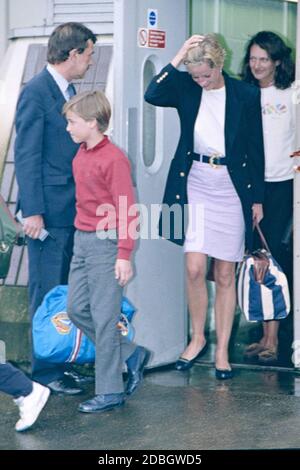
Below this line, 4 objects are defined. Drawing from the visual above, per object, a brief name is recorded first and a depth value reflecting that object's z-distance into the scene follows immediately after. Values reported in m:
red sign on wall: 13.73
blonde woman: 13.57
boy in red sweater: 12.09
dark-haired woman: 14.44
